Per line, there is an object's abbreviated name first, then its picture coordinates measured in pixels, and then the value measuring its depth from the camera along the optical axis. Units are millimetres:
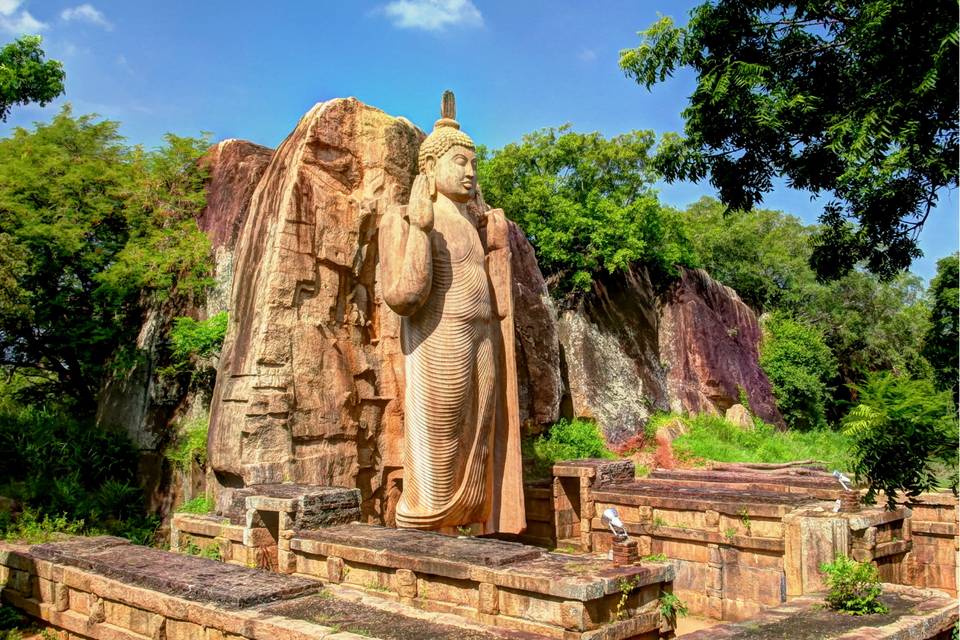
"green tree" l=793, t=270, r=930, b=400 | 25062
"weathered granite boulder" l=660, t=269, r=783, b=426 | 21438
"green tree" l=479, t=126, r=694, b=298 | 19781
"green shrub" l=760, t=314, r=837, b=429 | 23062
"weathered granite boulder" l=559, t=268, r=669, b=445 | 18281
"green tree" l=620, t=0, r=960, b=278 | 6715
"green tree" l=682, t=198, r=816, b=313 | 25359
